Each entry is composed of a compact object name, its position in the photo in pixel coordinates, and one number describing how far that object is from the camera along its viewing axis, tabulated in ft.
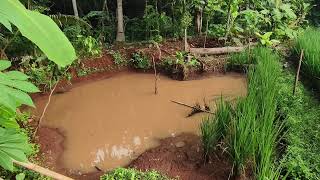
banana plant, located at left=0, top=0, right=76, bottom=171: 1.46
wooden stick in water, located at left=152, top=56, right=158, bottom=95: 9.93
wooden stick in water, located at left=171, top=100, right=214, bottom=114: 8.36
